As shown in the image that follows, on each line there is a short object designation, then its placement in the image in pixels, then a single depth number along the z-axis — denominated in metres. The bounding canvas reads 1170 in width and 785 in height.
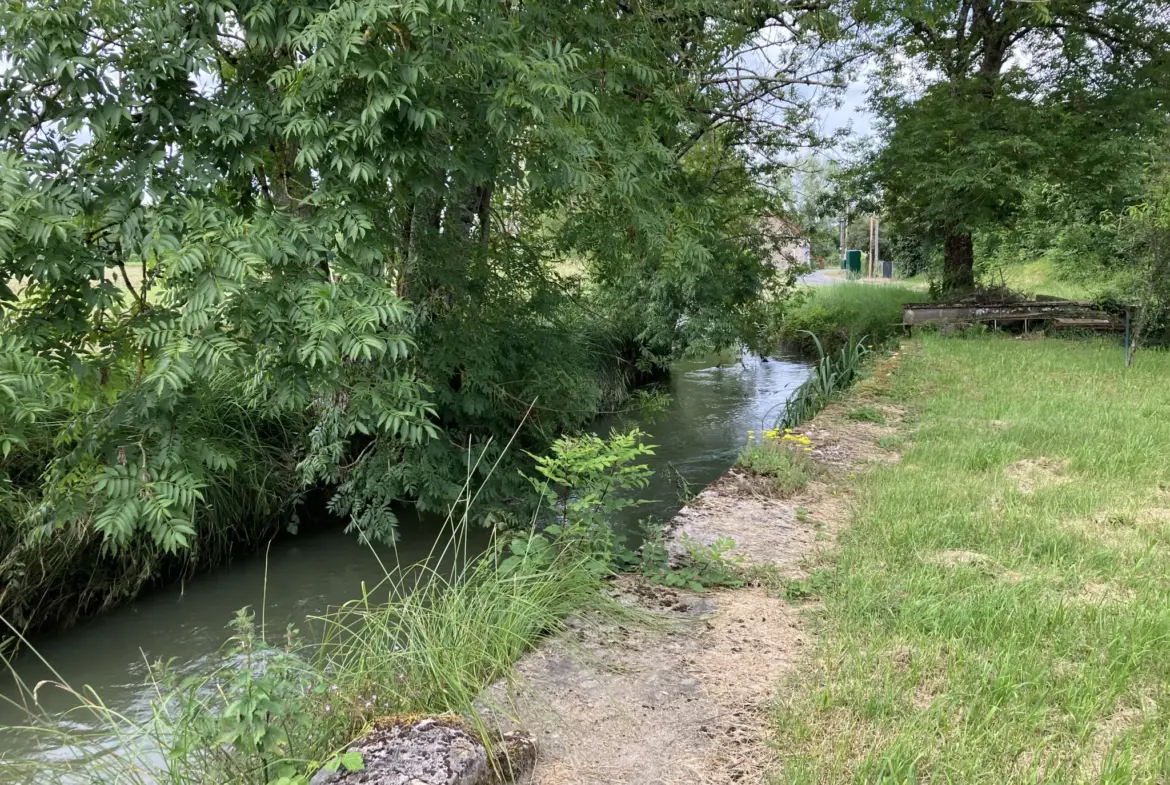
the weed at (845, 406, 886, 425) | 7.09
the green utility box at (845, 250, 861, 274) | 40.64
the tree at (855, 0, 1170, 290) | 12.47
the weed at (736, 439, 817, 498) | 5.09
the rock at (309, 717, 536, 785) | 2.00
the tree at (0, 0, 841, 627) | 3.15
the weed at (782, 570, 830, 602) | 3.50
